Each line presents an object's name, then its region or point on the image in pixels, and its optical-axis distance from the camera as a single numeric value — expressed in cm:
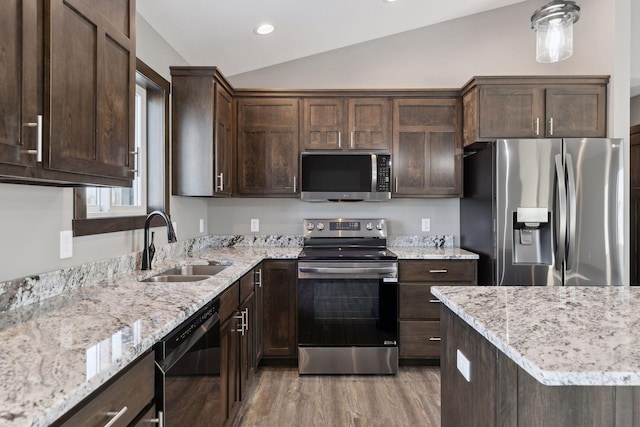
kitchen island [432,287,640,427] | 86
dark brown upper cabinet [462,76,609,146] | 299
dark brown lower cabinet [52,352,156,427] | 81
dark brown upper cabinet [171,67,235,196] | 280
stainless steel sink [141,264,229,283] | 214
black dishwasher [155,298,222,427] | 120
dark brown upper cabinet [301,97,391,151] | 329
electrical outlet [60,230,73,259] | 167
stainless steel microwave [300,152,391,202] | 324
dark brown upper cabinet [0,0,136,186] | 99
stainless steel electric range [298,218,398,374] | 291
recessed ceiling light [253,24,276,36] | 283
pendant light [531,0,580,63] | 164
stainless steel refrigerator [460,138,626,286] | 275
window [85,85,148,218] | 211
